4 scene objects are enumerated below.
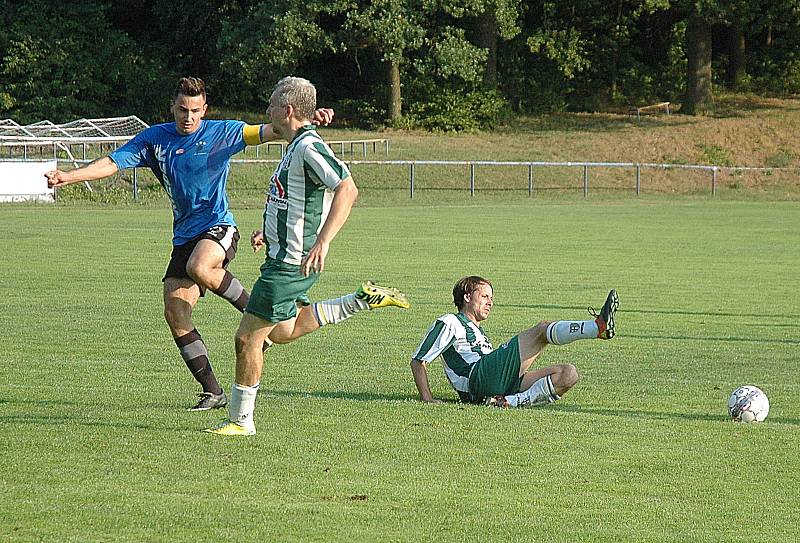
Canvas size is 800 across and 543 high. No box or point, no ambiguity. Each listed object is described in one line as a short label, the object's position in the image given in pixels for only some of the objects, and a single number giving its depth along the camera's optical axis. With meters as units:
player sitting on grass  17.22
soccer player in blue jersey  16.06
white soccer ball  16.34
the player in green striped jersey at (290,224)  13.53
